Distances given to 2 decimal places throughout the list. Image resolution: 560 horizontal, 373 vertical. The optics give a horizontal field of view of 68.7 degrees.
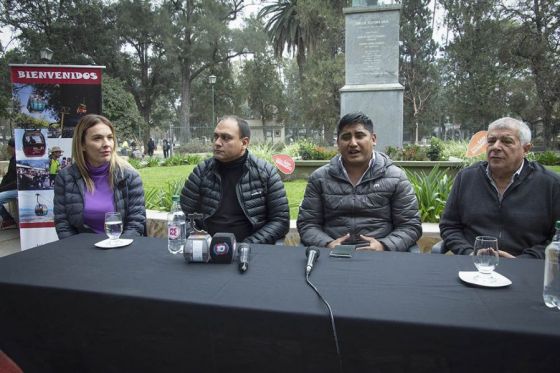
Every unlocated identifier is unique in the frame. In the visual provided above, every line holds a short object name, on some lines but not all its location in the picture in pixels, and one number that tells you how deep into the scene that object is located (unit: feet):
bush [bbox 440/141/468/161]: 29.12
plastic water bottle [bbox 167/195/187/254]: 7.06
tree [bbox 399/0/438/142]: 87.61
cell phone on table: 6.66
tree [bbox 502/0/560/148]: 60.39
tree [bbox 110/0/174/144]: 84.72
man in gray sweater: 8.45
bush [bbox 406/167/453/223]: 13.82
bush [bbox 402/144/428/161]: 26.78
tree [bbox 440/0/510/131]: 72.64
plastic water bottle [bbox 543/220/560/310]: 4.63
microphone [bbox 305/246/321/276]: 5.83
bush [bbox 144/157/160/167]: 47.15
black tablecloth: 4.17
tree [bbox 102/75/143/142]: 70.69
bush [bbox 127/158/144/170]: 44.39
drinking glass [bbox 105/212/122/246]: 7.60
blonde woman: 9.86
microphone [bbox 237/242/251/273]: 5.96
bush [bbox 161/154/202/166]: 46.85
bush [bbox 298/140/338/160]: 30.40
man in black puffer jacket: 10.01
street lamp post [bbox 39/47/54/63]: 21.59
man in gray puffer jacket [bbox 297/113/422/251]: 9.34
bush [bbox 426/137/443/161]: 27.02
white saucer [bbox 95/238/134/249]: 7.44
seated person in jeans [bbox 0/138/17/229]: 19.94
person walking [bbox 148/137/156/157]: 78.32
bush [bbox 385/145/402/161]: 26.91
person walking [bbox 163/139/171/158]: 79.10
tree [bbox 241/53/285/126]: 112.68
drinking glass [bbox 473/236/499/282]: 5.41
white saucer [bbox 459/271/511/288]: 5.18
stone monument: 28.86
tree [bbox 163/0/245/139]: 86.89
